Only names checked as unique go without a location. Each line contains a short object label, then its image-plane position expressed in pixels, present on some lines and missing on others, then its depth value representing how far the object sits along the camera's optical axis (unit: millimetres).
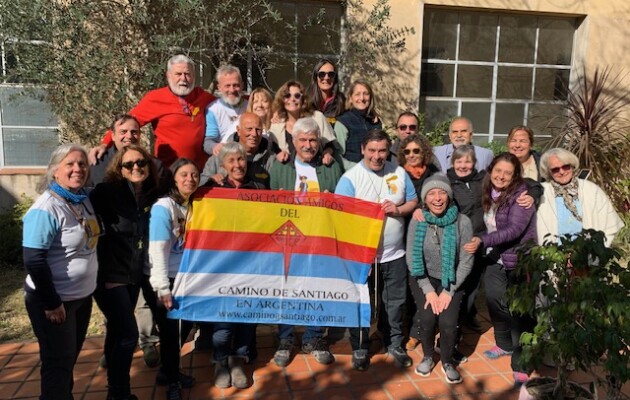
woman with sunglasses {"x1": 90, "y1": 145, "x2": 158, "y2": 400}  3000
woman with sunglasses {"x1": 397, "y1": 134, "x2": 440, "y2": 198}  4008
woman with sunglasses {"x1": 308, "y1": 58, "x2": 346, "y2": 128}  4598
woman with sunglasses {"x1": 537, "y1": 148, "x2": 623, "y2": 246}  3568
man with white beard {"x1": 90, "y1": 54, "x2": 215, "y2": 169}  4227
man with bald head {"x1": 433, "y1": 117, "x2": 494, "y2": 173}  4383
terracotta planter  2912
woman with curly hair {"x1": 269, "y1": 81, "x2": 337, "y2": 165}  4211
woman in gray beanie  3688
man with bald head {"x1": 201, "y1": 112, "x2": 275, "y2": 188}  3822
